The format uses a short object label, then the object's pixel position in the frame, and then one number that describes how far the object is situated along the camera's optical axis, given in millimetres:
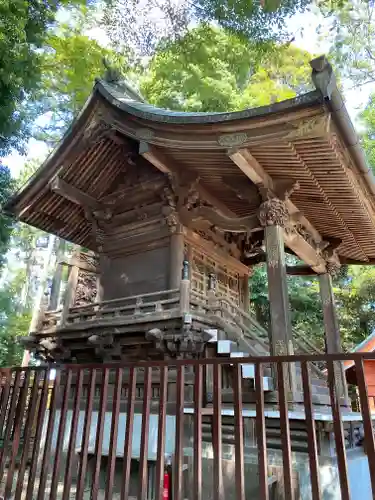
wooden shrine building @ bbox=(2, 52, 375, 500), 5652
